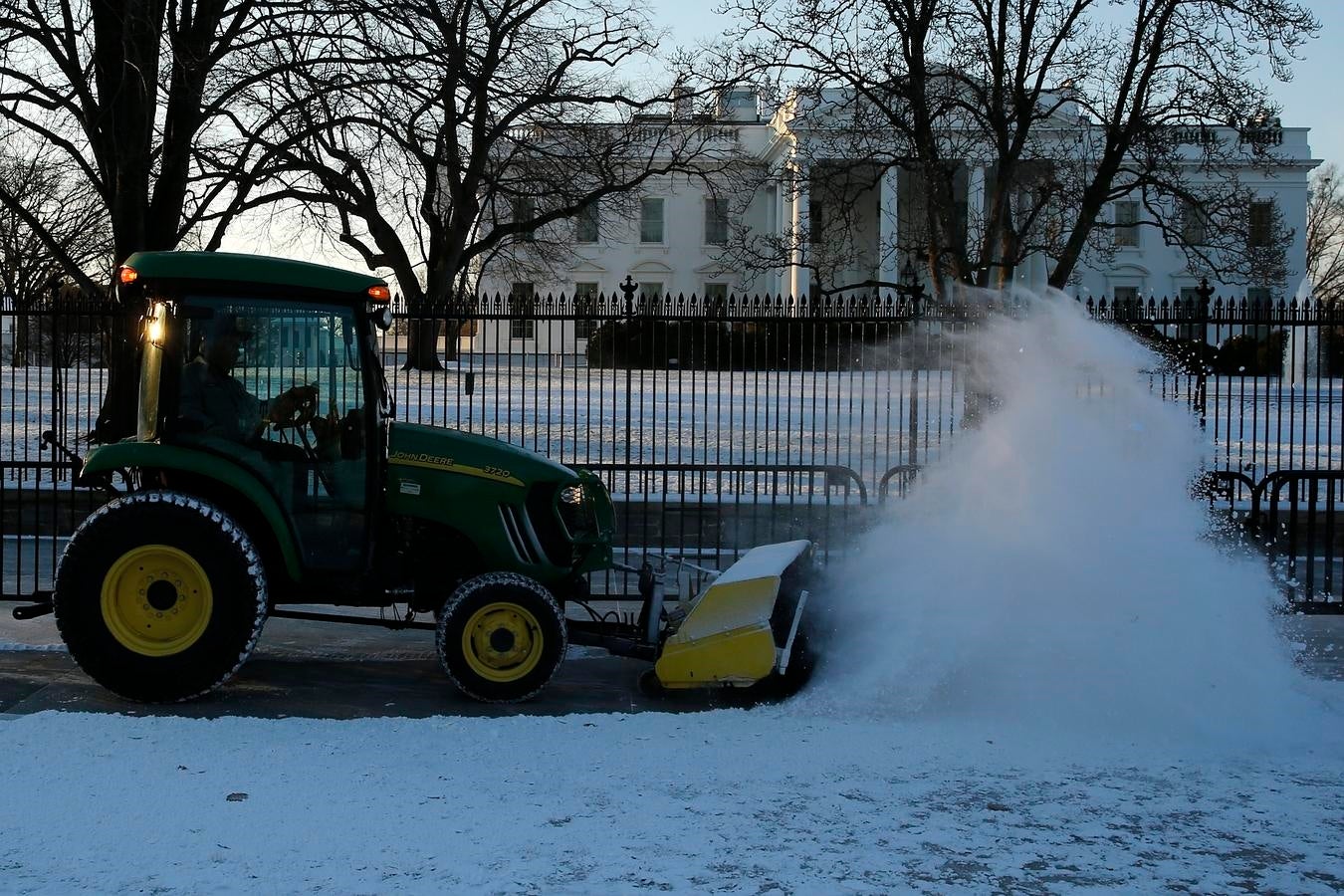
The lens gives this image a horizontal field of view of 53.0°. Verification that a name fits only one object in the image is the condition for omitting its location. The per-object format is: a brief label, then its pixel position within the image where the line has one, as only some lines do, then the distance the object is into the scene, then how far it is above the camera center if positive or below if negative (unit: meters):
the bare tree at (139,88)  14.85 +3.57
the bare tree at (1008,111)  17.08 +3.92
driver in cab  7.42 +0.01
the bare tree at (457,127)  14.69 +3.52
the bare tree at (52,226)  31.94 +4.86
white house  45.77 +6.46
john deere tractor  7.23 -0.68
